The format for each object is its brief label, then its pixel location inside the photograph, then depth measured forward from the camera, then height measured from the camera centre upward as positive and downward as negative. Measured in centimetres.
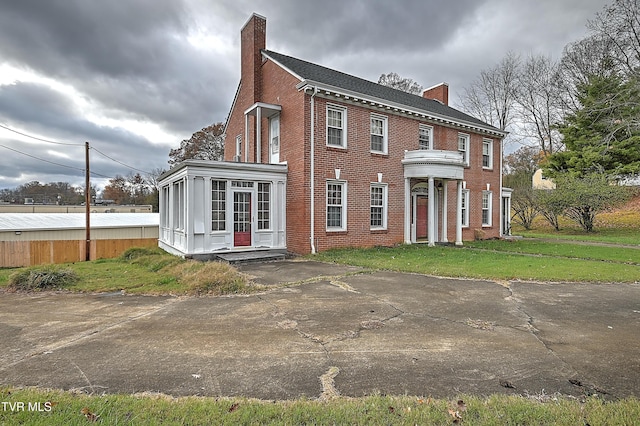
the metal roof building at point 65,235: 1688 -107
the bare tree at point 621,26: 1808 +1033
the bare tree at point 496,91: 3444 +1307
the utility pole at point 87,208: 1775 +50
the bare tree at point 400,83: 3834 +1499
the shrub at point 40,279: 808 -148
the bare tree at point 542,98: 3155 +1133
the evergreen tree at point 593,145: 2484 +562
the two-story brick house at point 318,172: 1220 +176
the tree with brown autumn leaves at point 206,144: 4091 +879
